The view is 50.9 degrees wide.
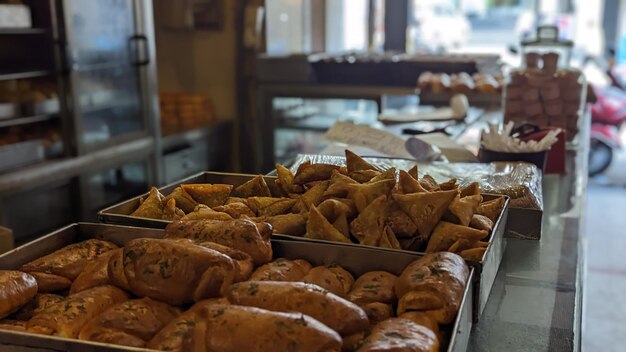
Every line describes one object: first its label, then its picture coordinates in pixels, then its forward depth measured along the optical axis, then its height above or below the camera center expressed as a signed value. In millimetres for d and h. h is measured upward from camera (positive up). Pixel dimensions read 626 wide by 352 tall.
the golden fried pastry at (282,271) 924 -334
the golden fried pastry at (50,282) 970 -361
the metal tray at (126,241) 767 -341
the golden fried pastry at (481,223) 1101 -315
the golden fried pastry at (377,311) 856 -360
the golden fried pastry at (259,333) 724 -327
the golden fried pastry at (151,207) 1219 -318
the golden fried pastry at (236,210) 1190 -315
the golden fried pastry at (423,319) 814 -352
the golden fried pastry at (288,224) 1104 -316
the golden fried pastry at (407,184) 1124 -255
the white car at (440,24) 7203 +102
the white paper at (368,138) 2021 -328
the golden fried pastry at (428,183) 1191 -274
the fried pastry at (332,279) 913 -342
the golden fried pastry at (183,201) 1266 -315
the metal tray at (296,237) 968 -326
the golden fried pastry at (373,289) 893 -347
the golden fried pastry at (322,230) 1059 -311
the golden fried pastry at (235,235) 979 -298
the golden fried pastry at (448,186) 1224 -280
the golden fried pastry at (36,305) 912 -374
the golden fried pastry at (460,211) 1094 -293
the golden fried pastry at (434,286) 849 -330
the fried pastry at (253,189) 1348 -313
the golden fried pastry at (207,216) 1134 -309
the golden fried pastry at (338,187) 1168 -268
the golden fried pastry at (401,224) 1066 -303
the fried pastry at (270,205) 1212 -312
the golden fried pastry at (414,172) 1231 -257
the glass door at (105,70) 3346 -190
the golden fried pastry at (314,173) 1297 -271
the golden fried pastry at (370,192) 1097 -260
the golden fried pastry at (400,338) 729 -343
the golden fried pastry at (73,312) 831 -355
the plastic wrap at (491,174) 1380 -328
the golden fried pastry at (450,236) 1039 -316
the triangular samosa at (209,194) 1304 -311
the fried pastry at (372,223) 1044 -299
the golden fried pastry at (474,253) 1002 -332
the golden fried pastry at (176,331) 776 -353
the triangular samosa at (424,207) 1065 -278
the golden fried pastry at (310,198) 1175 -291
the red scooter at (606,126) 5727 -824
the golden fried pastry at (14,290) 881 -342
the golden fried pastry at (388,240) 1042 -322
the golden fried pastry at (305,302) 789 -322
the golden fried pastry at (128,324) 797 -355
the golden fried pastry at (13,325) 842 -373
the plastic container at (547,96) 2457 -231
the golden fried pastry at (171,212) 1202 -321
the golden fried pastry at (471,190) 1240 -292
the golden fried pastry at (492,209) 1194 -316
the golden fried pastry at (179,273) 871 -312
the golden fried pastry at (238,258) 910 -316
